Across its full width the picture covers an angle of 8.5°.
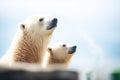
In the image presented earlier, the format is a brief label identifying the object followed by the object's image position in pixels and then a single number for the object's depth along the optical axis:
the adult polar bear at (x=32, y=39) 8.38
